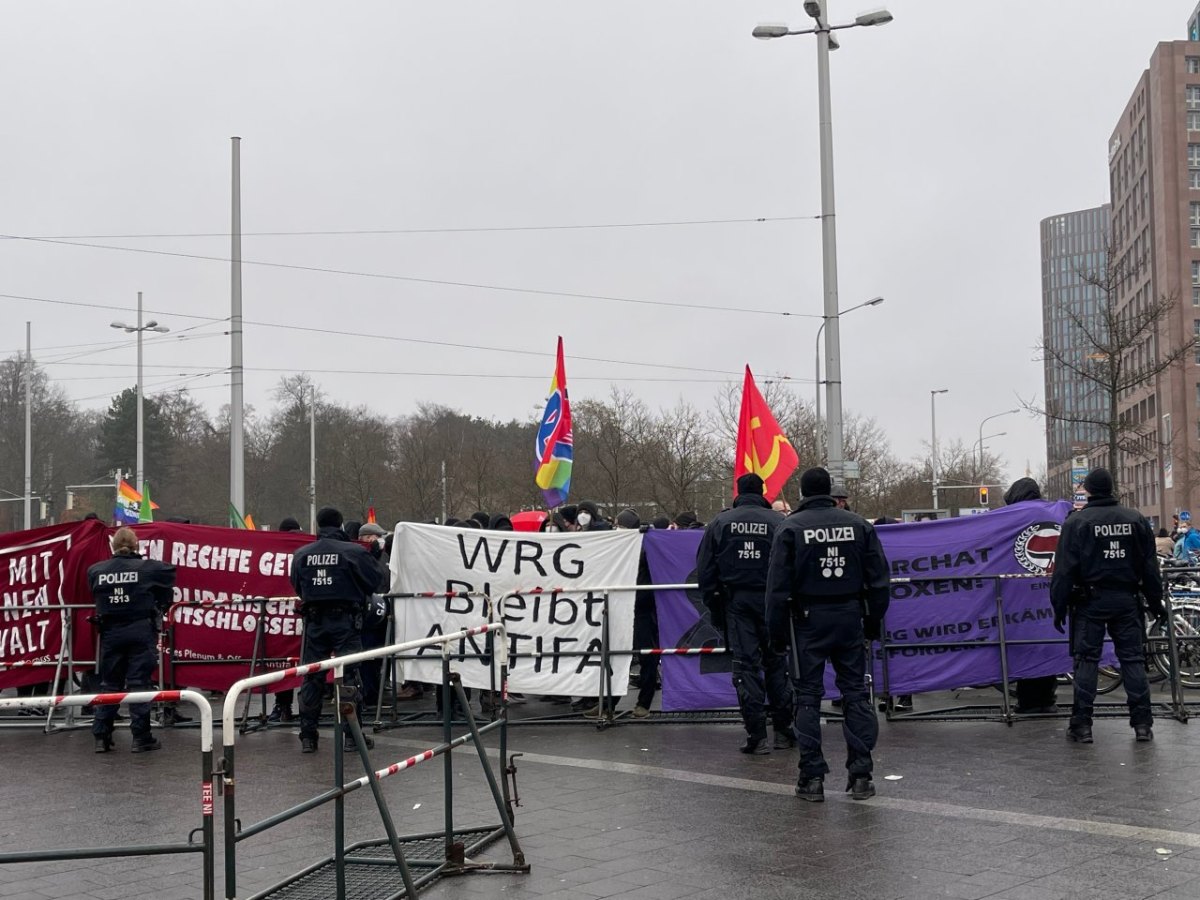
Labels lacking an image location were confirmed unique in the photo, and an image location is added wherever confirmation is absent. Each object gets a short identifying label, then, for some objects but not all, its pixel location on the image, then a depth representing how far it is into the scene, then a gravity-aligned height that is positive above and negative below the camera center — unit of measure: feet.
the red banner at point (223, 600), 40.60 -2.50
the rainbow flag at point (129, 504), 76.84 +1.23
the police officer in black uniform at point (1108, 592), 31.53 -2.09
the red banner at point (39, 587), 41.22 -2.04
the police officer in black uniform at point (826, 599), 25.99 -1.78
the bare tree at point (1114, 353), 75.72 +9.78
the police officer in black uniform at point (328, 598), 33.63 -2.06
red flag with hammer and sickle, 48.60 +2.63
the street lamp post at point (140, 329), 128.38 +20.47
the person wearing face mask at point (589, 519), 46.14 -0.08
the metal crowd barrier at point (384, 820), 15.16 -4.26
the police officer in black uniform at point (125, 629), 34.71 -2.91
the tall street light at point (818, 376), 118.56 +14.56
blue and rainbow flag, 53.93 +2.89
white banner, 37.99 -2.36
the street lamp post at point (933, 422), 232.53 +17.55
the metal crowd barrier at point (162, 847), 14.53 -3.33
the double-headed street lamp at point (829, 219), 59.26 +14.10
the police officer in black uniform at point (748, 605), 31.65 -2.29
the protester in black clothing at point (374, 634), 39.27 -3.66
